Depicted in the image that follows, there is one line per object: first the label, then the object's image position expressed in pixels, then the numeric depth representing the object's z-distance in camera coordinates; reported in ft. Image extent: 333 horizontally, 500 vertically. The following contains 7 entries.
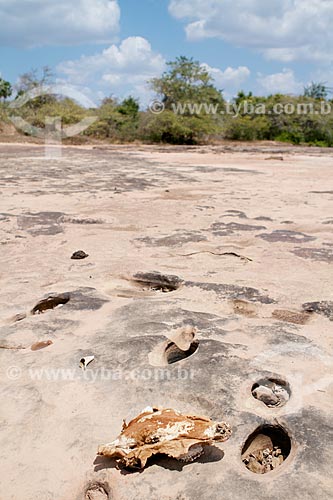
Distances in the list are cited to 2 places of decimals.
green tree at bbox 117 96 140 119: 83.92
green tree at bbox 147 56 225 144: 72.64
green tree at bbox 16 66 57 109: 79.15
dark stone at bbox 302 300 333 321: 10.13
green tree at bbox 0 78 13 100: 91.54
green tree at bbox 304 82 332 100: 97.81
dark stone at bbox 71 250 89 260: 13.80
